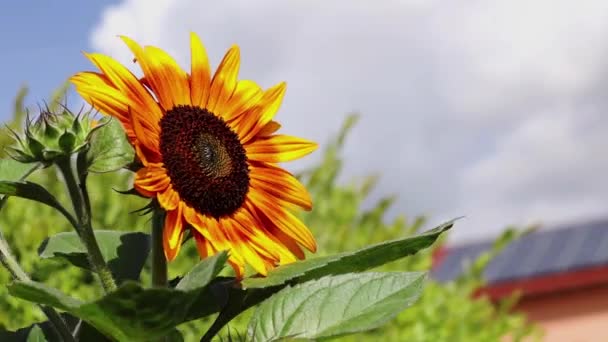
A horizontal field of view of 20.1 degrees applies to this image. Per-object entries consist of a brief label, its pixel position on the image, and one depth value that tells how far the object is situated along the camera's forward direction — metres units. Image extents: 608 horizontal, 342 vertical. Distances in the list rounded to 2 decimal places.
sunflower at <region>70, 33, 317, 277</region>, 0.89
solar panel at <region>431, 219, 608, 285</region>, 11.02
